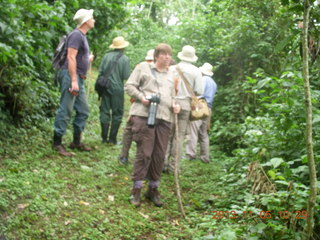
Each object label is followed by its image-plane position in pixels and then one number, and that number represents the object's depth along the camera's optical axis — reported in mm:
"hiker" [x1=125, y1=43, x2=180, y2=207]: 4457
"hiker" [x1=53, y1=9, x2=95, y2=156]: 5449
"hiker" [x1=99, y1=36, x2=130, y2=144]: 7016
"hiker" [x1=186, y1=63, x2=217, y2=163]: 7754
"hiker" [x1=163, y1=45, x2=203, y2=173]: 5793
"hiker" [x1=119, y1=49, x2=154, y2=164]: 6026
